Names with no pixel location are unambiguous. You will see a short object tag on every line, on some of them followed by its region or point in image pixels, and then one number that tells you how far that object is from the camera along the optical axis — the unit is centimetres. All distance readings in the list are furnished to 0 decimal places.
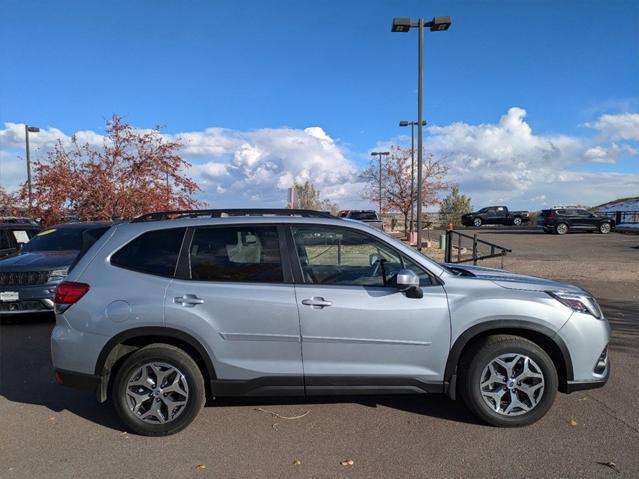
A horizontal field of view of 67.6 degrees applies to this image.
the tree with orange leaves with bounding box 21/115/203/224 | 1412
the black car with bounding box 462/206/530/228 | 4162
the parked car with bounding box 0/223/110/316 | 718
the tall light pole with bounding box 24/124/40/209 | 2415
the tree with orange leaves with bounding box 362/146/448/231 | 2930
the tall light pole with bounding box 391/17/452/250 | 1523
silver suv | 367
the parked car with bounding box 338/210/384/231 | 2666
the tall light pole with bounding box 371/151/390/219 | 3244
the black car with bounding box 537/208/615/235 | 3075
